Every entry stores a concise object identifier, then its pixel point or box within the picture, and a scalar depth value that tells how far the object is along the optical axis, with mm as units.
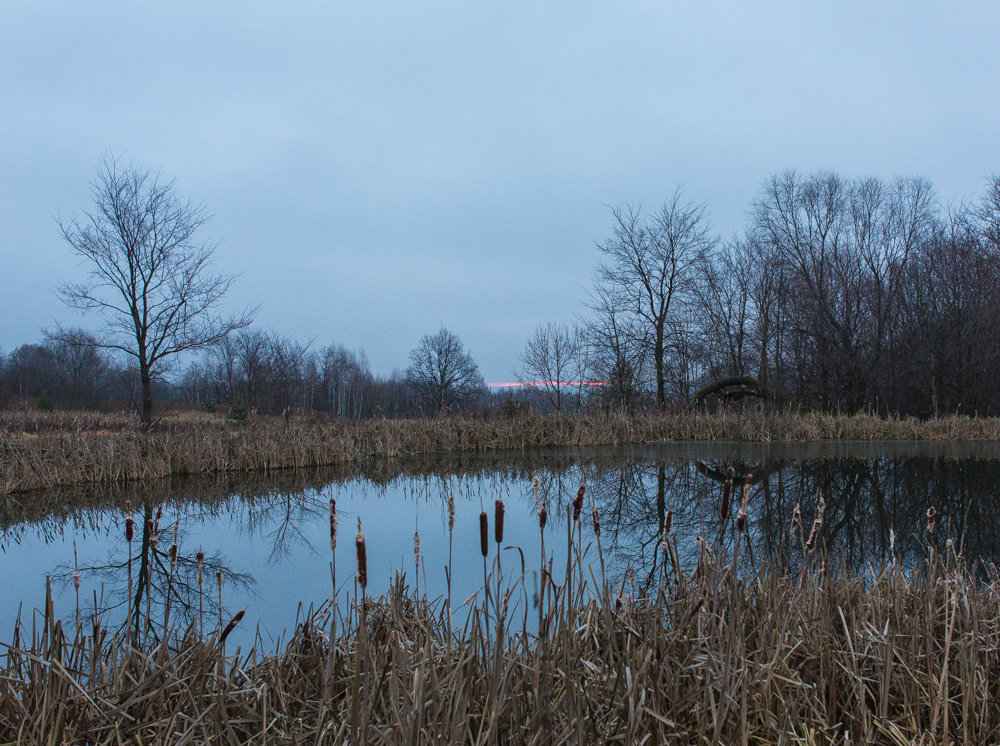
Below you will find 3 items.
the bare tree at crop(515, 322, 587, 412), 26656
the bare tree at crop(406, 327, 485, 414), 49625
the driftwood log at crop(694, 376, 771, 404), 21828
